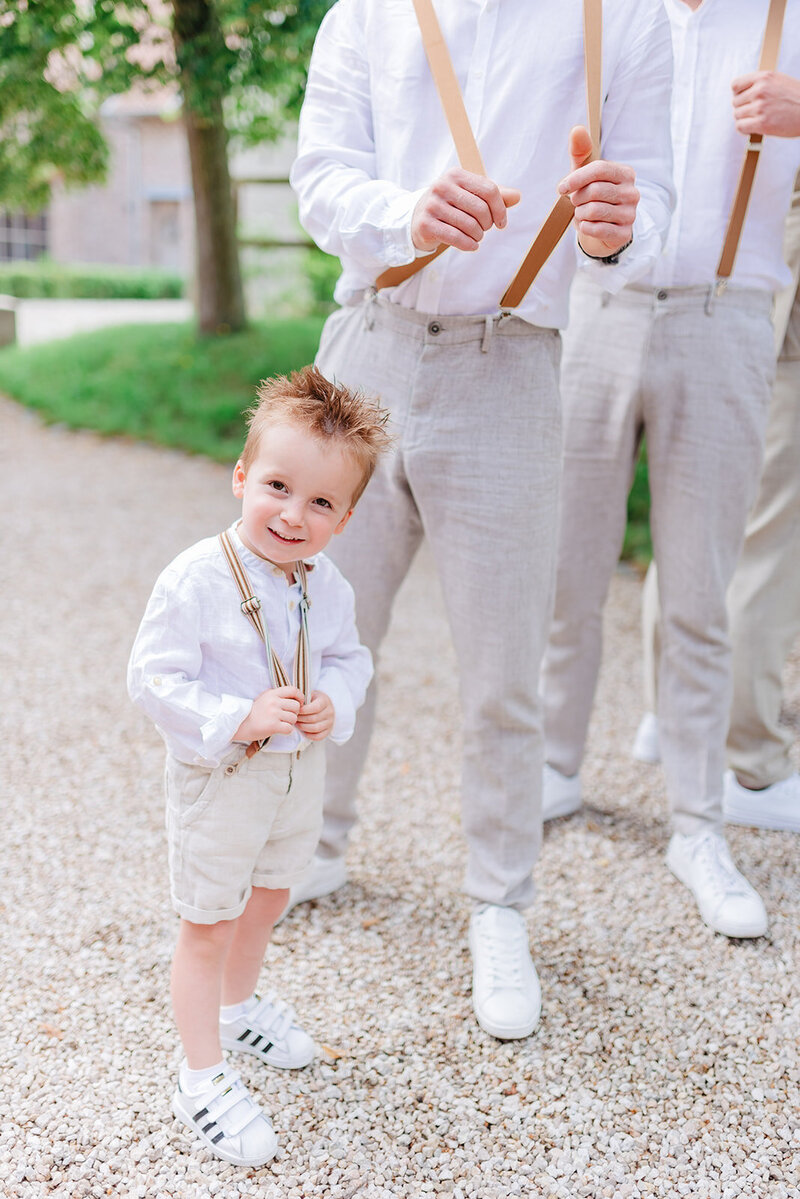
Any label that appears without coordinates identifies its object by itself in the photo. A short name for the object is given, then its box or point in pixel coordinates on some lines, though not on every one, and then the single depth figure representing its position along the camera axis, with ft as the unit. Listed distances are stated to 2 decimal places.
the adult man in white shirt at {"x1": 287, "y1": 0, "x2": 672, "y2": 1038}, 6.27
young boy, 5.43
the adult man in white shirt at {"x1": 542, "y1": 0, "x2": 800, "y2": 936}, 7.79
